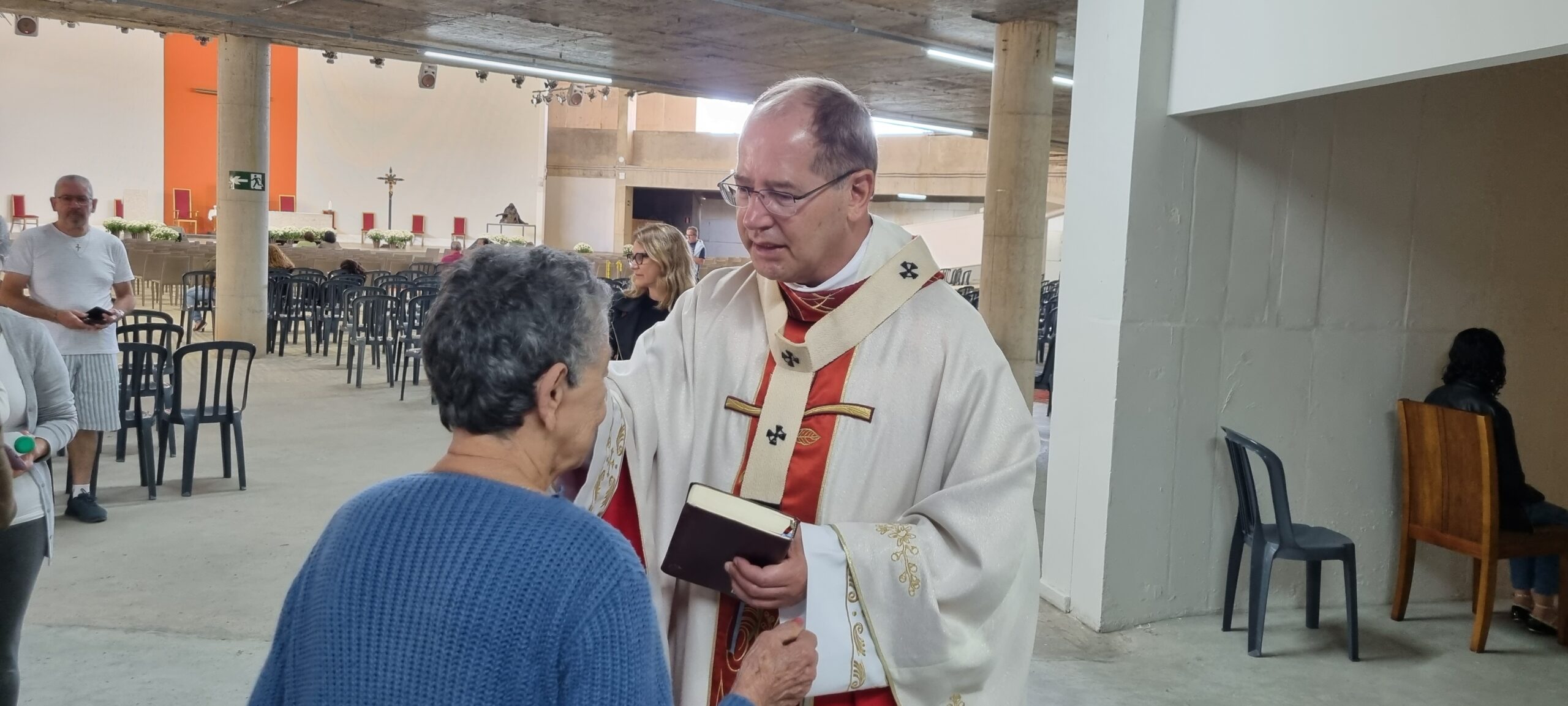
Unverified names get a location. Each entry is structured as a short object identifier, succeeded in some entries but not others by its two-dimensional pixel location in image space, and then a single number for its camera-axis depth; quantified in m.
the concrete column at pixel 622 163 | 24.77
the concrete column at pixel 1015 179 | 8.09
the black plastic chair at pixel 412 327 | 8.95
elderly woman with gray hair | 1.02
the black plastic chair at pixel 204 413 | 5.45
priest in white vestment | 1.57
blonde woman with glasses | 4.29
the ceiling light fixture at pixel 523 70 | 10.94
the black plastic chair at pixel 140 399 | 5.35
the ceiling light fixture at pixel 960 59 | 9.10
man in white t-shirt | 4.91
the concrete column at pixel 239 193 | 10.60
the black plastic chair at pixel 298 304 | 10.93
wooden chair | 3.84
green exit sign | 10.64
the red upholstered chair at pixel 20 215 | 17.56
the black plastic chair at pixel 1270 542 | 3.79
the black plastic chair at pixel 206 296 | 11.09
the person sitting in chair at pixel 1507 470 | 3.89
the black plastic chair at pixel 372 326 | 9.26
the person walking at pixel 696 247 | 16.59
